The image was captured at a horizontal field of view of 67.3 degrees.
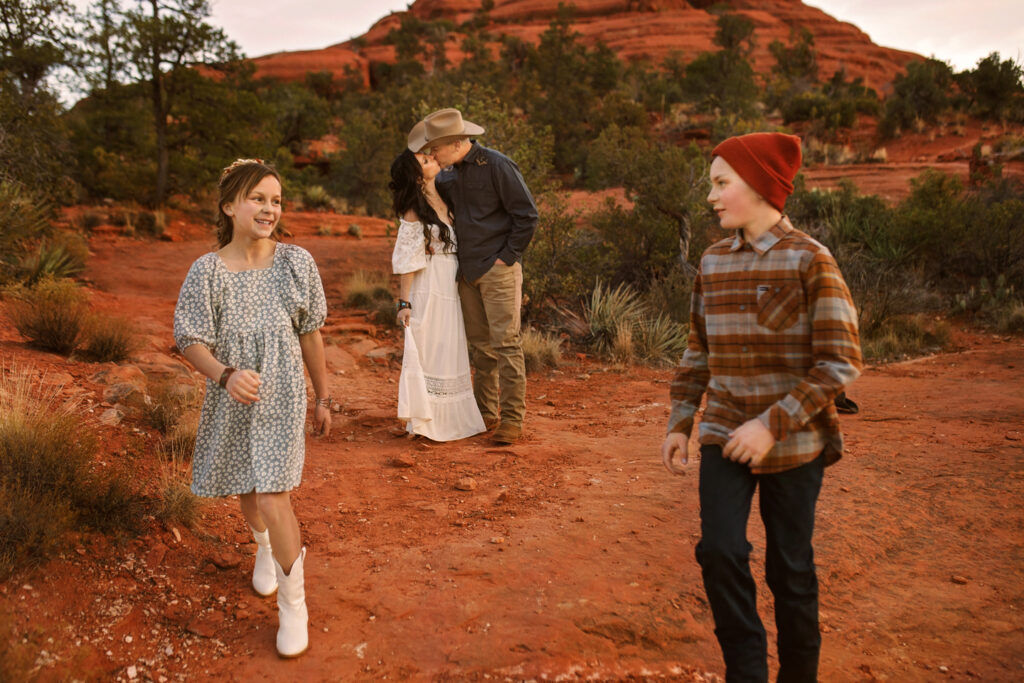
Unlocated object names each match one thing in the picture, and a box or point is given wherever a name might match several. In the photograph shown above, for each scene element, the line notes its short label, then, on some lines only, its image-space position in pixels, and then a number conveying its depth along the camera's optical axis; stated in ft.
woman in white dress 16.57
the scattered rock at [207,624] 9.77
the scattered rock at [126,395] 16.85
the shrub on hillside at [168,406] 15.99
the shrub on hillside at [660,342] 28.48
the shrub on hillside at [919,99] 80.12
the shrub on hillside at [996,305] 33.14
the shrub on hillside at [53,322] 19.69
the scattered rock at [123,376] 18.20
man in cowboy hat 16.37
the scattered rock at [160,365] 20.44
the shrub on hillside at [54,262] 28.37
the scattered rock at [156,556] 11.03
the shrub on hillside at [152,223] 49.70
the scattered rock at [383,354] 26.60
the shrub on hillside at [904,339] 30.42
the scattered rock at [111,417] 15.39
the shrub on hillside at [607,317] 29.06
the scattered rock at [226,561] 11.34
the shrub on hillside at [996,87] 73.46
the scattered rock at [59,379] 17.19
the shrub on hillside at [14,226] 27.63
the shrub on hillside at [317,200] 69.26
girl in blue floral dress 8.90
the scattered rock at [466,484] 14.37
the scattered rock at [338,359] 24.89
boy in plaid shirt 6.73
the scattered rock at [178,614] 10.05
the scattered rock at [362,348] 26.94
